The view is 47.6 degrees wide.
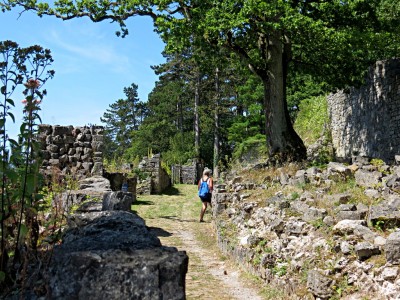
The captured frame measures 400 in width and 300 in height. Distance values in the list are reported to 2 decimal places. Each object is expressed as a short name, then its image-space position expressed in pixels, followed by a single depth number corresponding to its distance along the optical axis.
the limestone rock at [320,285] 4.95
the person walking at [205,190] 12.95
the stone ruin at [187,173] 33.06
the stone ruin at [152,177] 20.94
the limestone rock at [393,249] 4.77
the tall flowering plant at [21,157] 3.10
